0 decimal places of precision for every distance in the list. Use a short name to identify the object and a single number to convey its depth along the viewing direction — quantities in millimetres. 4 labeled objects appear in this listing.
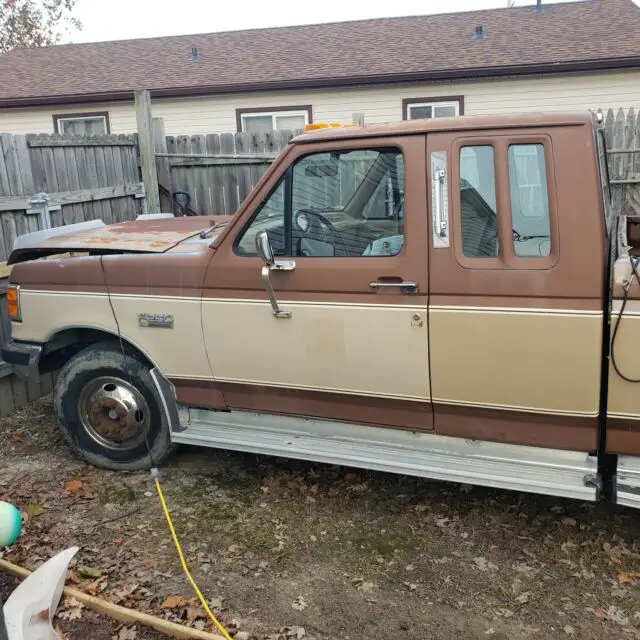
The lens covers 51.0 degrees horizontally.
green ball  2854
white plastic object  2854
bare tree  30797
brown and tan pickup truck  3254
